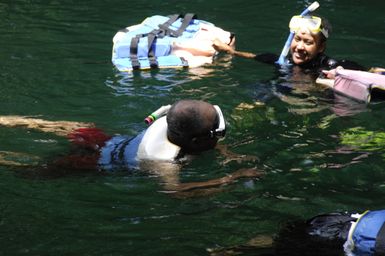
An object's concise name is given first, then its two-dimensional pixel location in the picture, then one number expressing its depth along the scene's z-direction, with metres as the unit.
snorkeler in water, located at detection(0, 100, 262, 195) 7.32
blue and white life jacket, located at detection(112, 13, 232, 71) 12.38
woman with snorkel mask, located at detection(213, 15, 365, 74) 11.29
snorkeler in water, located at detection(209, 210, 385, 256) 4.77
